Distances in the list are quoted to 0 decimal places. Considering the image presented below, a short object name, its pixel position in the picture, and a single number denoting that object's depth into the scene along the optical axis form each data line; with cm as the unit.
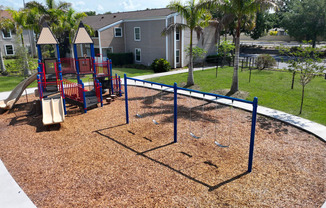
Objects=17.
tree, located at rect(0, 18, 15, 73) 2628
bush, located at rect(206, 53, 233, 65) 3264
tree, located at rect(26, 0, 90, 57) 2391
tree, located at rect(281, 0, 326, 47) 4684
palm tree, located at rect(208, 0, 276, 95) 1446
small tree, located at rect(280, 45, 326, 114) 1219
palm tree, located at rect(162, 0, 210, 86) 1748
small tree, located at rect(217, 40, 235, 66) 2681
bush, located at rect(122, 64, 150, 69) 3142
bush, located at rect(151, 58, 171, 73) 2754
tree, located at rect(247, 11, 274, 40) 4918
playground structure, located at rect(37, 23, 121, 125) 1215
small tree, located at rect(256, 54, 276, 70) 2586
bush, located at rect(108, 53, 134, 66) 3219
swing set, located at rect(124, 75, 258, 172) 750
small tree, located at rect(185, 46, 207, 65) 2616
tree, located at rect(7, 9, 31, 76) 2126
